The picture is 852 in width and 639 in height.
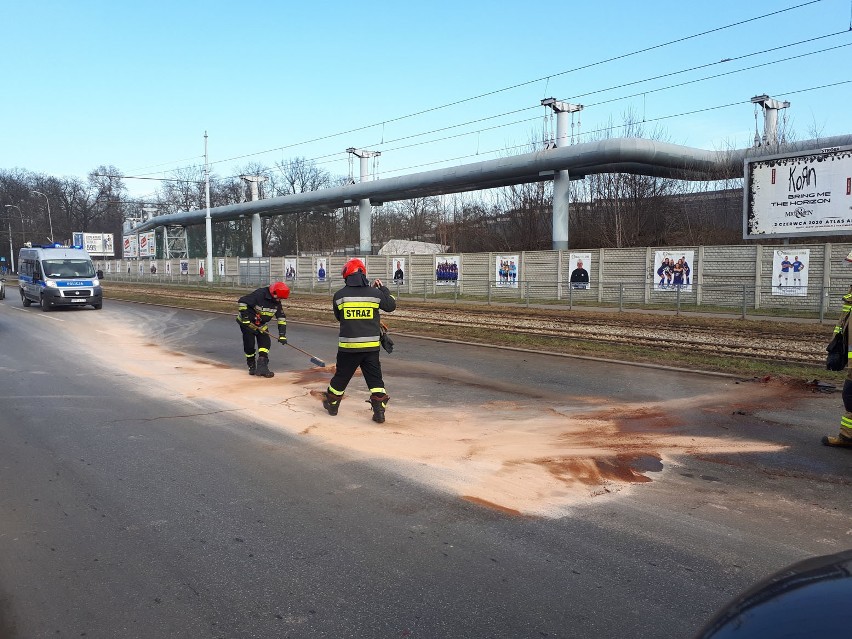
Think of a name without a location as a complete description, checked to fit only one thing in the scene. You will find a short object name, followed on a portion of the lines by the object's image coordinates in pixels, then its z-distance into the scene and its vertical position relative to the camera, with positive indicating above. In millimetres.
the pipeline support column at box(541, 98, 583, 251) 31797 +3746
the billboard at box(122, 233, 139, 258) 77438 +2455
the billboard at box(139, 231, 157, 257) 74500 +2481
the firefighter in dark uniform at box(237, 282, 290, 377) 10867 -895
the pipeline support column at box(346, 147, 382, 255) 44219 +2990
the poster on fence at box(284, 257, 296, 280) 43156 -170
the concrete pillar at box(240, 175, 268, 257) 53531 +2484
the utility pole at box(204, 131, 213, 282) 46944 +1715
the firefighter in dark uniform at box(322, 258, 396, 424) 7586 -749
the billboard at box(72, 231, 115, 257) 77875 +2717
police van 24406 -458
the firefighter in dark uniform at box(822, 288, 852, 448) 6480 -1631
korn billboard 22516 +2509
